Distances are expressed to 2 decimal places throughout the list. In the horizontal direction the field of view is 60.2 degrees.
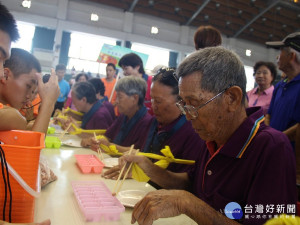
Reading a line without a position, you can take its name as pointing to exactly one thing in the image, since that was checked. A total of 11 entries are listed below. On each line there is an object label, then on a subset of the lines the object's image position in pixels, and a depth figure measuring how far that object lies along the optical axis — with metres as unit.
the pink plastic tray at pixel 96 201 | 0.95
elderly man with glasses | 0.89
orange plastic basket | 0.78
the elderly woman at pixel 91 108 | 3.25
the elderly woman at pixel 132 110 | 2.44
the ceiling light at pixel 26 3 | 6.82
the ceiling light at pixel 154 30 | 8.68
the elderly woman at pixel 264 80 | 3.43
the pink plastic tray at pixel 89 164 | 1.55
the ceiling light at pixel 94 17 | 7.85
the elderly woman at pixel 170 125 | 1.58
